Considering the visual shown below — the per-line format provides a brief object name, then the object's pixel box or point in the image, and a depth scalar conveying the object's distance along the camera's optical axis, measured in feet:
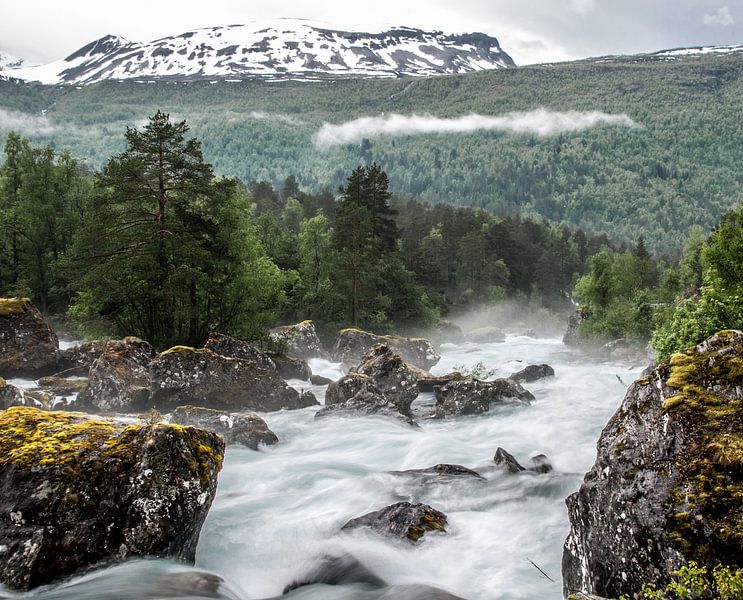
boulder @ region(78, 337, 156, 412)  68.18
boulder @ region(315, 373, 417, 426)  73.87
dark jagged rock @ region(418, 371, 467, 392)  93.04
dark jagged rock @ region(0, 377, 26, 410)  57.21
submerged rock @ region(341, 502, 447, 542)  37.47
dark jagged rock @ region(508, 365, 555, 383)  111.75
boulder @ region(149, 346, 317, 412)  72.59
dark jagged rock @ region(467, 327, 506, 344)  210.53
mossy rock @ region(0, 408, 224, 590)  27.43
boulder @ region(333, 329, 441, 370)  123.54
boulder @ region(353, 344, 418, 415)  82.12
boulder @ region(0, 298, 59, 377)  79.97
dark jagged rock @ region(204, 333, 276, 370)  86.79
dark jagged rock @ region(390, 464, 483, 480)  49.70
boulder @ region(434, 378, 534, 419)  78.69
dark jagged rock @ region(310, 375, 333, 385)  99.86
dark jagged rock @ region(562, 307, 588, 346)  203.83
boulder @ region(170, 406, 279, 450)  58.80
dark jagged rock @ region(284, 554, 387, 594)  33.55
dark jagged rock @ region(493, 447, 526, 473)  52.03
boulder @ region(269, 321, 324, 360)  117.60
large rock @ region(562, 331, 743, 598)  22.00
